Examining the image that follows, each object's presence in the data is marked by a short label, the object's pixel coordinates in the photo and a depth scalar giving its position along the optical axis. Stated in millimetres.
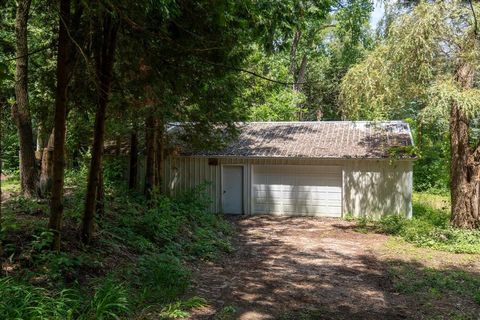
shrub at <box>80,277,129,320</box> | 4844
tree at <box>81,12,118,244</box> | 7246
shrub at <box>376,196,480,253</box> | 11023
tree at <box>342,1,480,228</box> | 11211
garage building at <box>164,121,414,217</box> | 15219
